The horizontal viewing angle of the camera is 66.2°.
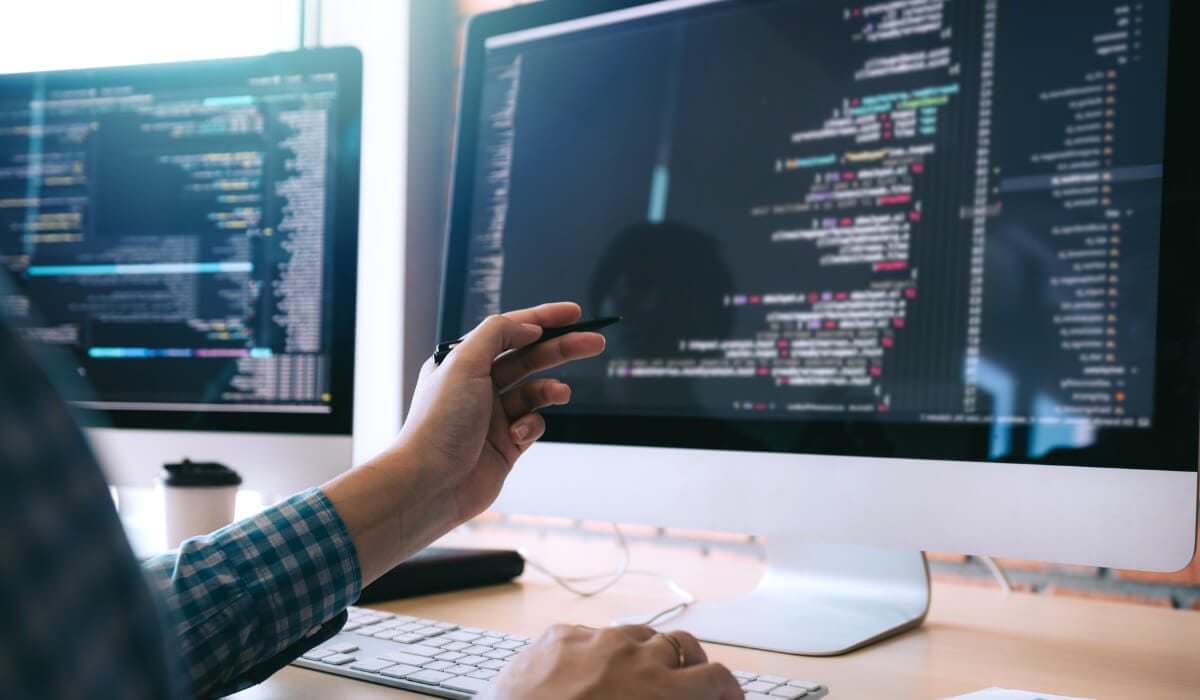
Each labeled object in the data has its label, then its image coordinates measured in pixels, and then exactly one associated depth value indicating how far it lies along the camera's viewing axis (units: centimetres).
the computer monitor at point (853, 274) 67
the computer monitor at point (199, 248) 105
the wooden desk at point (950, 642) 62
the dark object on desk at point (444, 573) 89
